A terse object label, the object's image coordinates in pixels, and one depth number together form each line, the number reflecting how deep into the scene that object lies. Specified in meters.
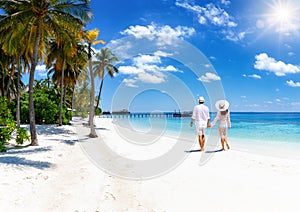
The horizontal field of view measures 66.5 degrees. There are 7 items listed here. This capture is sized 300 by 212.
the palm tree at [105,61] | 25.91
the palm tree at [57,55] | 17.88
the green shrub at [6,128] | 9.19
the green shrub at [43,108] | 21.19
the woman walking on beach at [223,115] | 8.73
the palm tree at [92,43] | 15.28
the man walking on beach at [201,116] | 8.71
